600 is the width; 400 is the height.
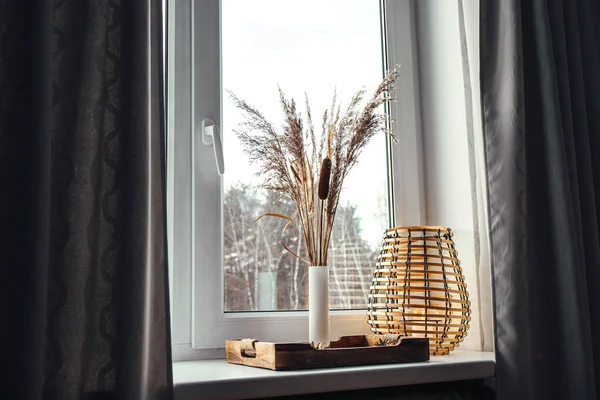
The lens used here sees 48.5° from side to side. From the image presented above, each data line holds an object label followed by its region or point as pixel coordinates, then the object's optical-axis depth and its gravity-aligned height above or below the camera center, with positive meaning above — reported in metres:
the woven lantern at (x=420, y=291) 1.57 -0.05
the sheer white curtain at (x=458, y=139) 1.71 +0.36
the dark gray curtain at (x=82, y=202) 0.97 +0.13
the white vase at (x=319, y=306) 1.45 -0.07
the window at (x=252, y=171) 1.56 +0.29
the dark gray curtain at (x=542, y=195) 1.50 +0.17
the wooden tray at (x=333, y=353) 1.30 -0.16
